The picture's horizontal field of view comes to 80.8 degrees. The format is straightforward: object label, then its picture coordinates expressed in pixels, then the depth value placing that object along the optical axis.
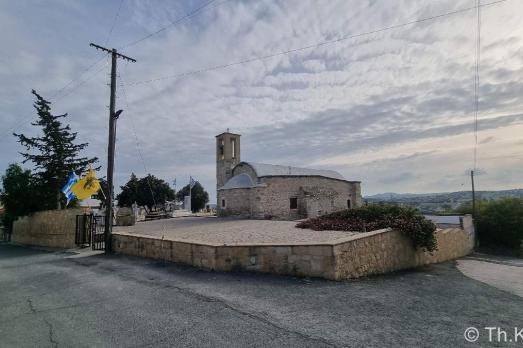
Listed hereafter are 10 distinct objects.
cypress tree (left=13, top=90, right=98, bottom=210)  23.83
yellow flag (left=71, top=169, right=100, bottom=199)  14.67
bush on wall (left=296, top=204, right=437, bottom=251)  11.74
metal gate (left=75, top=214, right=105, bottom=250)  15.95
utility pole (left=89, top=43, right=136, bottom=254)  14.04
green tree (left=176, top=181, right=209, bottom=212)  57.81
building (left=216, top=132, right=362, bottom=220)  25.69
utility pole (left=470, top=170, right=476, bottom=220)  31.94
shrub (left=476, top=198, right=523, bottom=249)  29.58
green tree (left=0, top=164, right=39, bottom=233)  23.73
